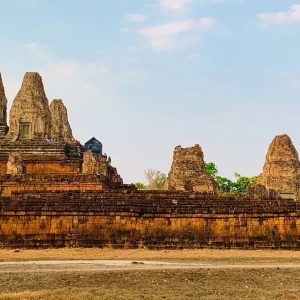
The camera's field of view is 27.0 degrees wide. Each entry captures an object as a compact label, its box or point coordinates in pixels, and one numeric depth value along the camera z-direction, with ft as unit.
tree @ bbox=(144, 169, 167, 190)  268.66
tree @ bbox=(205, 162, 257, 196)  280.51
